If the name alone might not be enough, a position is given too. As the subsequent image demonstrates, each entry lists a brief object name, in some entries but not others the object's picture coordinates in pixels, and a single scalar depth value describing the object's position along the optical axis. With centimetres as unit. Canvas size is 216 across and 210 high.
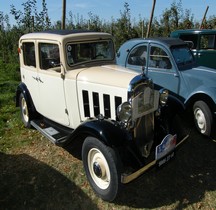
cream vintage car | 311
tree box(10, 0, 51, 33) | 993
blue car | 489
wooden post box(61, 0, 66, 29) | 667
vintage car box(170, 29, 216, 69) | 792
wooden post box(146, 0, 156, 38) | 971
